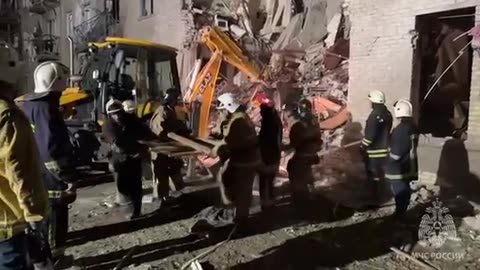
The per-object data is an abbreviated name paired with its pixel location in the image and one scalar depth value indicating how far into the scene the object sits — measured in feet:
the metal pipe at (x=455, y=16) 22.45
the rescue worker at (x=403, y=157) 17.75
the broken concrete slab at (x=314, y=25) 42.60
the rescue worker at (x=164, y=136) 20.89
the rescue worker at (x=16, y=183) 8.09
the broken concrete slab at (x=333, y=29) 38.91
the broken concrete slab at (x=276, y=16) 48.91
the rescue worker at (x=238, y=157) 16.63
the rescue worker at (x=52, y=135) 11.78
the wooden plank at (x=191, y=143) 17.44
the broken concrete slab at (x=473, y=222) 18.06
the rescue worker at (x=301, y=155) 20.84
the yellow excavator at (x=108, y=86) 26.35
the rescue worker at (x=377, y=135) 20.01
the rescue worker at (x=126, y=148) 18.11
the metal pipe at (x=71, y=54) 31.32
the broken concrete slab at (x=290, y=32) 44.93
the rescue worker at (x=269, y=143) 20.07
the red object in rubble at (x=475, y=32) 20.07
